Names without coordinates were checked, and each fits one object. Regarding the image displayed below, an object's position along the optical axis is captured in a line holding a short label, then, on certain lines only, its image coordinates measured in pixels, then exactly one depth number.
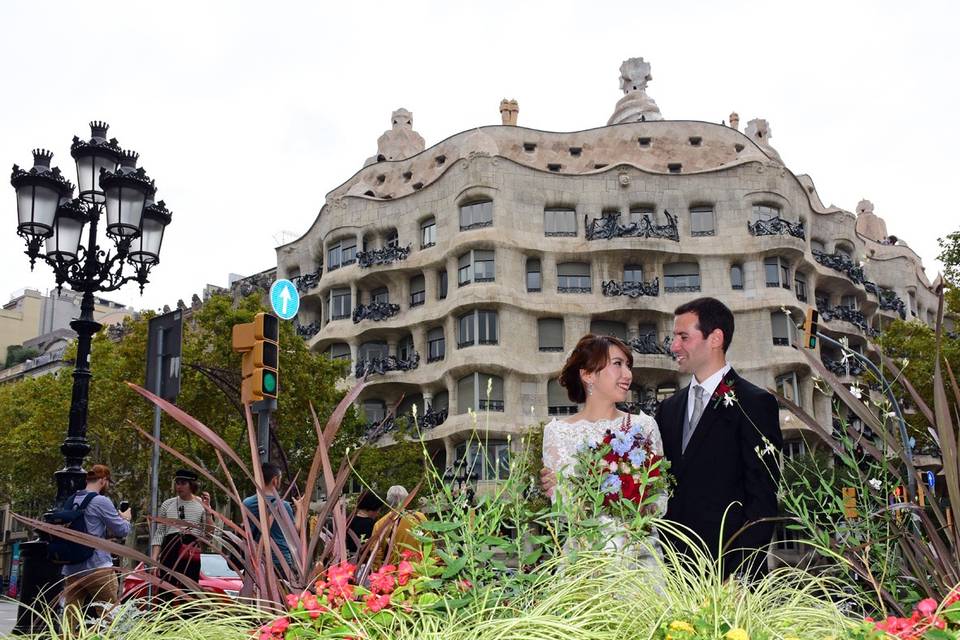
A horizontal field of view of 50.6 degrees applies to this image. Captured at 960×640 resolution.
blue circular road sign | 11.82
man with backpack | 8.62
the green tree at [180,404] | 33.50
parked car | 10.64
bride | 5.71
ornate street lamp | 11.59
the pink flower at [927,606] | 3.27
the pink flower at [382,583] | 3.93
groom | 5.29
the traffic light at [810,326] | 16.64
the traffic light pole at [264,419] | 9.42
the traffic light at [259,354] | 9.33
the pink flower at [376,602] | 3.72
